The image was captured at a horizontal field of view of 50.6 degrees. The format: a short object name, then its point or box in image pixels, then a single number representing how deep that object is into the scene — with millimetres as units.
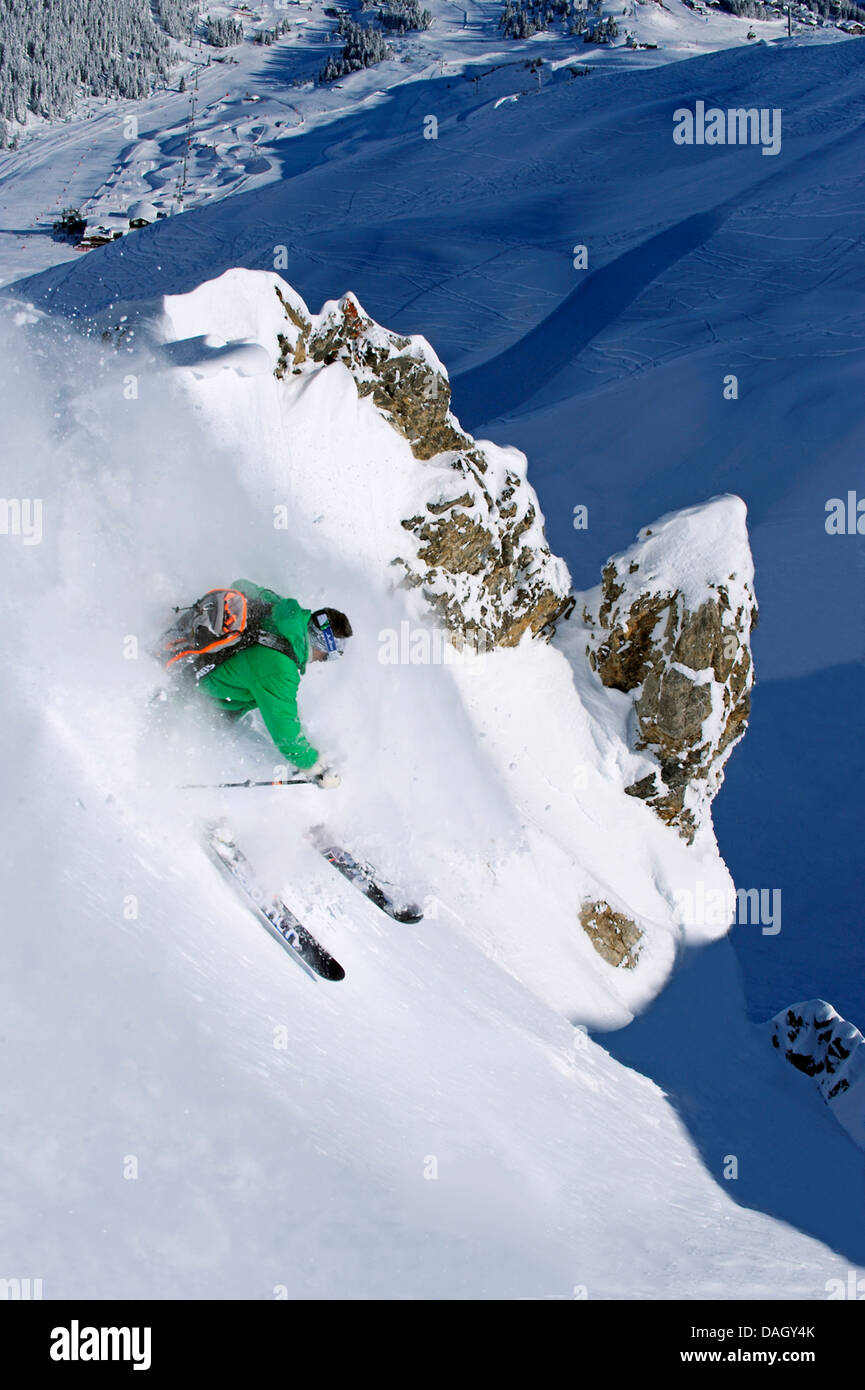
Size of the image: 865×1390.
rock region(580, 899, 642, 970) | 12000
